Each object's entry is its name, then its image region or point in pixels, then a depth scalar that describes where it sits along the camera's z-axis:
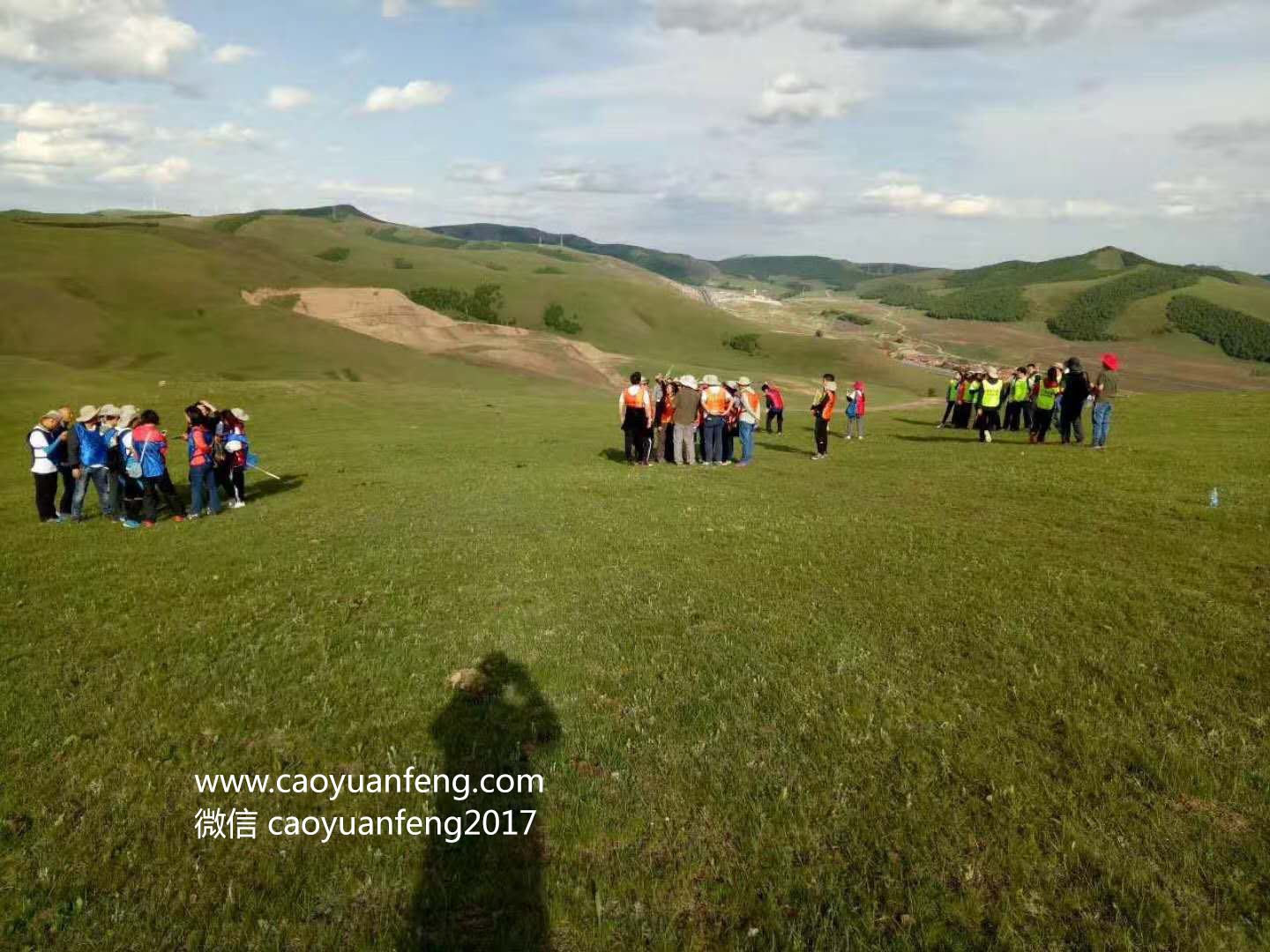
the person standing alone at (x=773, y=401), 34.38
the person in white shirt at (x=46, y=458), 18.02
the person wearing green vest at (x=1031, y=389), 29.90
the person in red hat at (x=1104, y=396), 23.10
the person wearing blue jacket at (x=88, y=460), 18.47
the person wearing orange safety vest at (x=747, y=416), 25.55
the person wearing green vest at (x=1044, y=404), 26.64
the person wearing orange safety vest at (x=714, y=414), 24.70
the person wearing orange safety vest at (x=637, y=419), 23.88
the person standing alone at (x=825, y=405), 25.59
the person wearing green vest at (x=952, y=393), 34.97
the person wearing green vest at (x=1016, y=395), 30.84
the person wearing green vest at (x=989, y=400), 29.30
